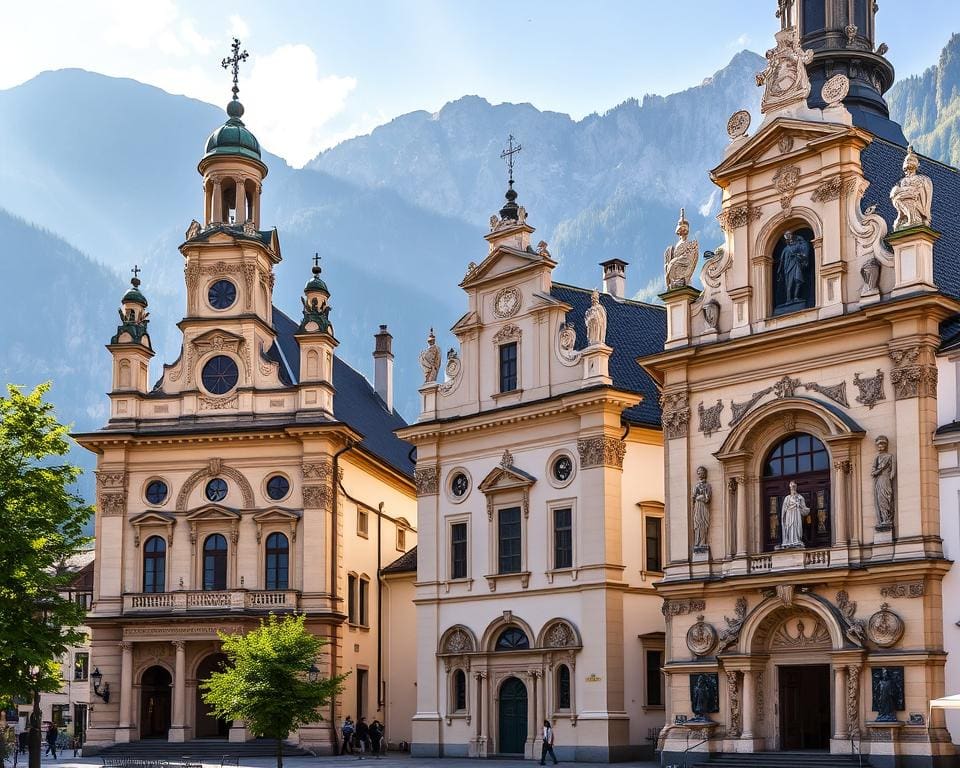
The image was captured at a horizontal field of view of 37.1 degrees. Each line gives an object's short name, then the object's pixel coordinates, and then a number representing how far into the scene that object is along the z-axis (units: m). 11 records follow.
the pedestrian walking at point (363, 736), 54.81
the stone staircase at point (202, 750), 51.38
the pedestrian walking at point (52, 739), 60.79
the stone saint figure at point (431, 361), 51.59
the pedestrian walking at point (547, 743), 43.25
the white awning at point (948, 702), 28.77
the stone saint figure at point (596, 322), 46.34
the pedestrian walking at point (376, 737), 54.47
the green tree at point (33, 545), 34.78
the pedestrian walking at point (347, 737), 53.41
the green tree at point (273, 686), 39.44
